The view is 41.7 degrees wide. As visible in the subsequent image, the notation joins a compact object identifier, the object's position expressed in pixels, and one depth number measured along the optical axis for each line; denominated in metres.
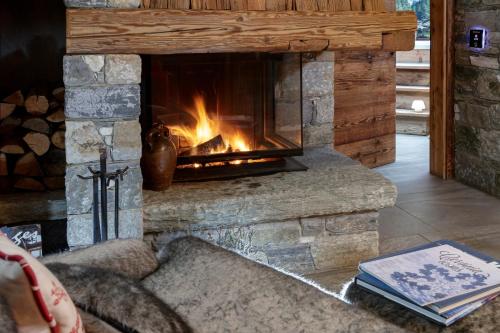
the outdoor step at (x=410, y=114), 6.79
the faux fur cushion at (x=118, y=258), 1.51
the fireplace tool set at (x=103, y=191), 2.73
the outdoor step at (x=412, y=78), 7.04
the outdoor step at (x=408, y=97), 6.86
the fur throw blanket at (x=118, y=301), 1.17
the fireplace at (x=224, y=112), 3.42
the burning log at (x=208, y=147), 3.44
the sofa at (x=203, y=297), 1.21
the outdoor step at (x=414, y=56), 7.32
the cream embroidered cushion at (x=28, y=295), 0.93
